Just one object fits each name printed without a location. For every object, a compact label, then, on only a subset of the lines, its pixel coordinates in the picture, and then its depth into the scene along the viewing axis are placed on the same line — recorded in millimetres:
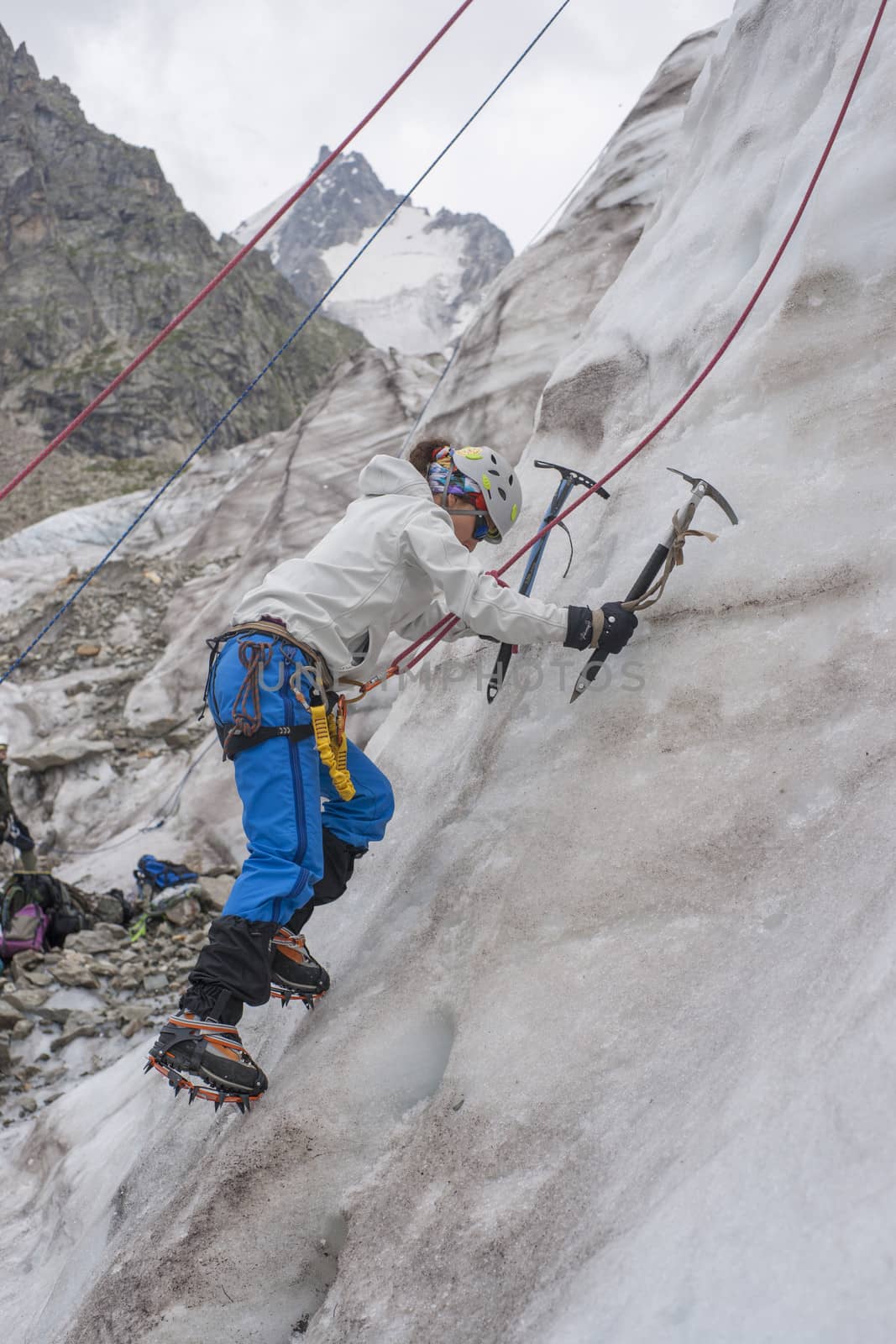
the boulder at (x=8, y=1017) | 5117
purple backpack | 5957
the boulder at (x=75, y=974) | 5703
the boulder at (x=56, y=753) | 8898
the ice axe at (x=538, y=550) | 3562
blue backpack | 6961
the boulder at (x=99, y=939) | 6242
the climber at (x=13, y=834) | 6984
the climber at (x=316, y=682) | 2613
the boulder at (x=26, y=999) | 5352
